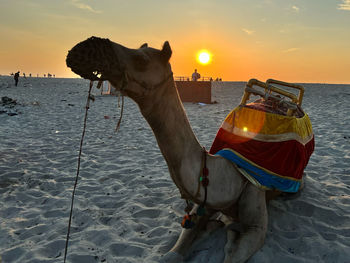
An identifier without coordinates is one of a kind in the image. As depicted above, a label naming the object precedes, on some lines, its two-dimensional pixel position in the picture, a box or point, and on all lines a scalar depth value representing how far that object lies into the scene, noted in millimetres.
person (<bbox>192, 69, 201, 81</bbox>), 22225
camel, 1743
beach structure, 21047
